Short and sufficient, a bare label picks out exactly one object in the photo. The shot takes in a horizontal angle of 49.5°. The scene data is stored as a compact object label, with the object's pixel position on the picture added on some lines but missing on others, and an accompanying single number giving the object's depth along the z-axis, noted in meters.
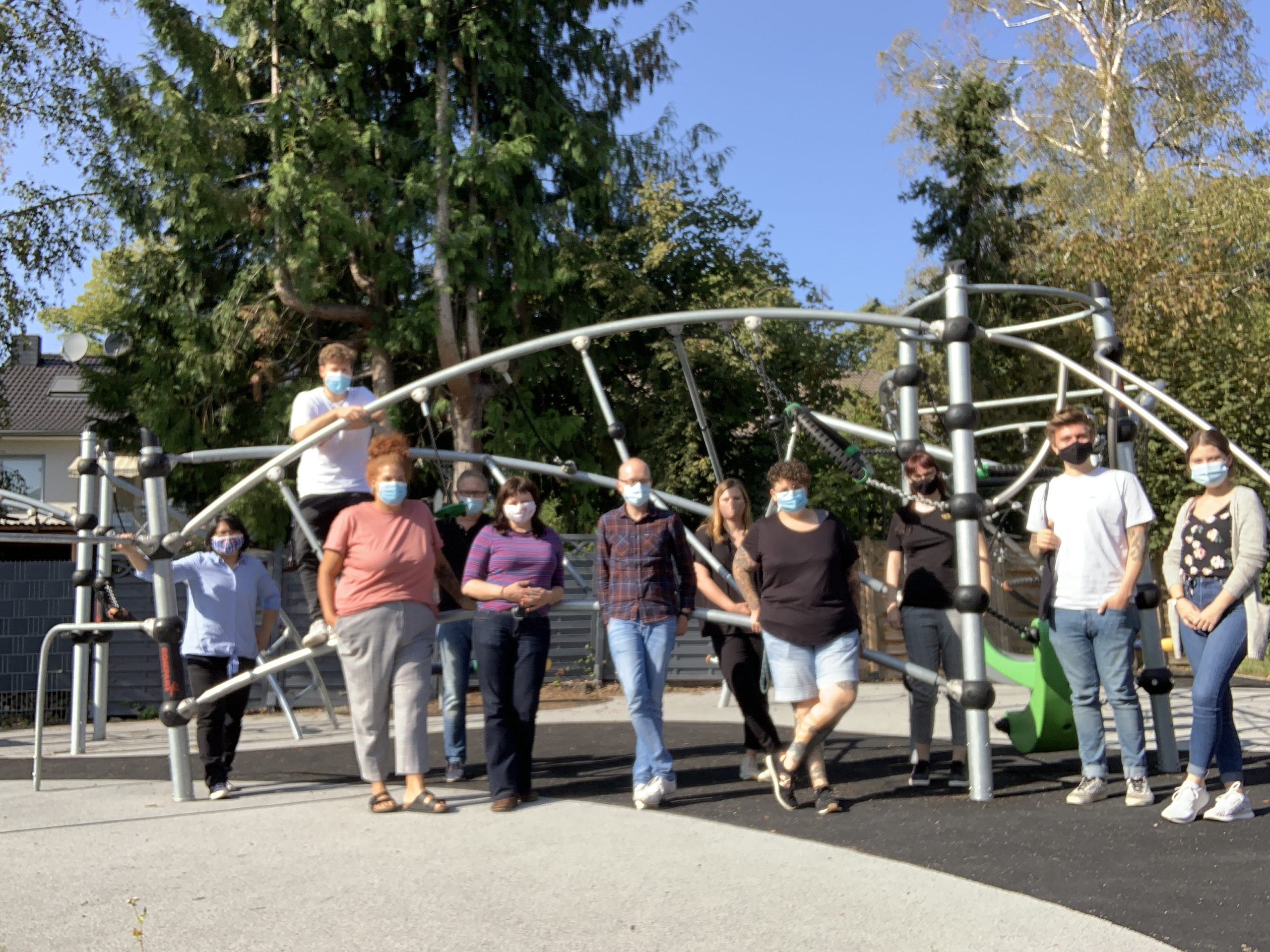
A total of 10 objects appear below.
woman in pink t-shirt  6.29
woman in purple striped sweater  6.46
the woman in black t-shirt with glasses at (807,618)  6.08
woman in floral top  5.62
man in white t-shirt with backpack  6.01
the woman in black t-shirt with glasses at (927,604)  6.73
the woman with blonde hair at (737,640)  6.85
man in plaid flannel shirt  6.45
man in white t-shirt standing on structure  7.00
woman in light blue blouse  7.02
